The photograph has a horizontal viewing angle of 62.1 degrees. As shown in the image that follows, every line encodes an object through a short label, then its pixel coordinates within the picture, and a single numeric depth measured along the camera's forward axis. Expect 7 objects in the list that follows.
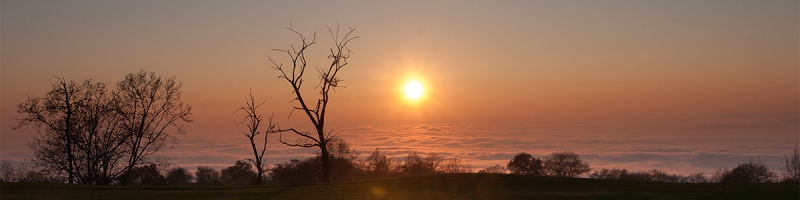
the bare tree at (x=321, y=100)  37.62
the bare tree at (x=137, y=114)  45.25
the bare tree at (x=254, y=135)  45.25
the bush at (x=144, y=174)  47.22
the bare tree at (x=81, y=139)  42.97
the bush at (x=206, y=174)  82.38
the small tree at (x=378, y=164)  73.81
